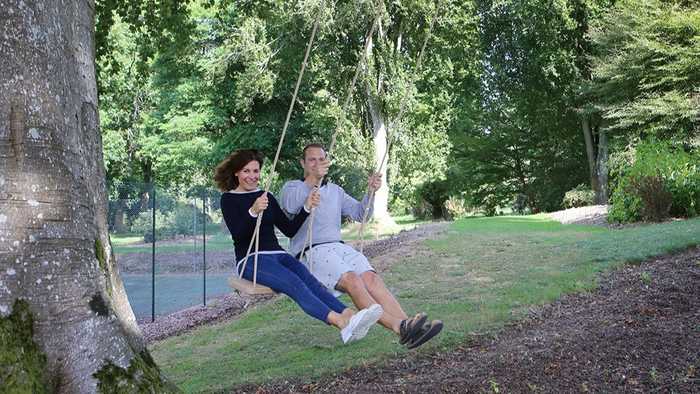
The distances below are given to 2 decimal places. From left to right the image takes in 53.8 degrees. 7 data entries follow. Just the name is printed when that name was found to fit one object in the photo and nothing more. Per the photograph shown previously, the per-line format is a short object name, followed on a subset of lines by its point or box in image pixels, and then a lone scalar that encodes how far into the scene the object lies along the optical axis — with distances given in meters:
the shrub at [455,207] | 30.22
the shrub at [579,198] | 24.05
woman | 4.11
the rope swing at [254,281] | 4.30
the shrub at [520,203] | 30.46
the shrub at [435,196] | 28.64
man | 4.18
